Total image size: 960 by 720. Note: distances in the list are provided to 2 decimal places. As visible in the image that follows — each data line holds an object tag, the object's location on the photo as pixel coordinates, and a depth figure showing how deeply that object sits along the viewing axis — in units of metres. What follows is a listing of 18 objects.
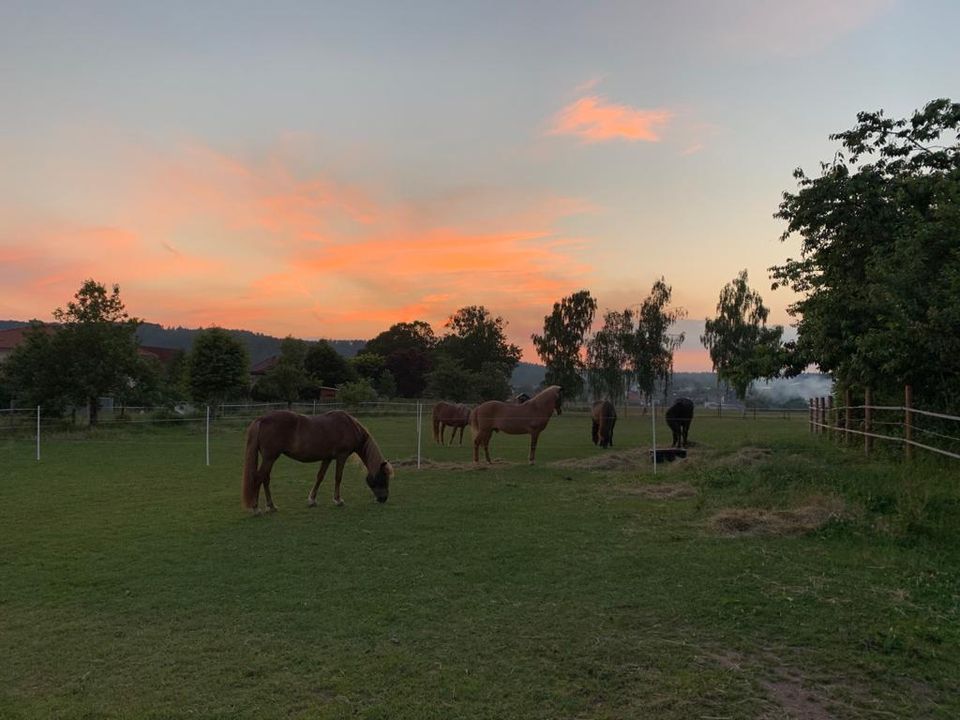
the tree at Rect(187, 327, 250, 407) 38.19
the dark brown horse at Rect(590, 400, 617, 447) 19.41
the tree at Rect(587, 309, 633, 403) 51.38
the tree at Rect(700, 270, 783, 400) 49.16
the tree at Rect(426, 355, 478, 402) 56.09
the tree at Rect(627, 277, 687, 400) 49.56
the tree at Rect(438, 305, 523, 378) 78.06
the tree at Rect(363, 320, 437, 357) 80.88
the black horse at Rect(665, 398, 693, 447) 18.39
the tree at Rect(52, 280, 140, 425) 25.19
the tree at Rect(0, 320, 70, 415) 24.92
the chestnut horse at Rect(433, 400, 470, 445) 21.59
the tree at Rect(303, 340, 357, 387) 60.06
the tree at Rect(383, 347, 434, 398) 72.12
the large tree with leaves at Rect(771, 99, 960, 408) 9.30
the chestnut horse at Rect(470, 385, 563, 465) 14.44
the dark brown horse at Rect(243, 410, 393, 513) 8.27
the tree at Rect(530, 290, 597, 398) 56.94
